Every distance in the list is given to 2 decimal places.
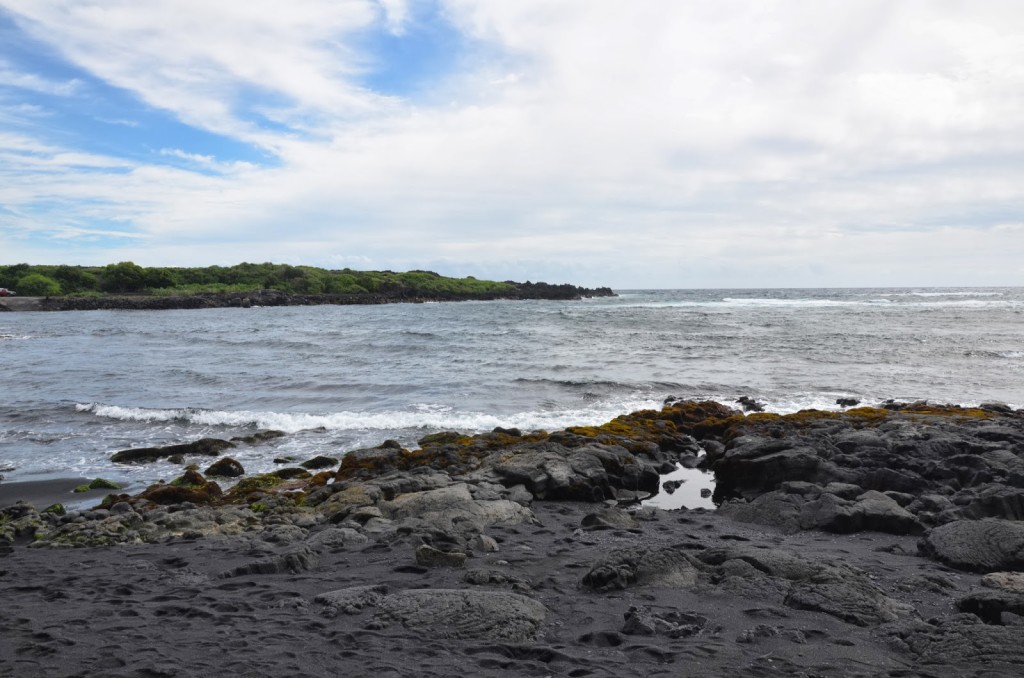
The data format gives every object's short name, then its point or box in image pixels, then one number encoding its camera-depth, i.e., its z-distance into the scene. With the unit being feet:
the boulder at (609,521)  28.17
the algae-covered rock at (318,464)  43.37
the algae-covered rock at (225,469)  41.39
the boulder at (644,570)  20.79
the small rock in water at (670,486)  37.27
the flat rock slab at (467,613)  17.52
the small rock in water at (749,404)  60.44
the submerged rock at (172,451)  44.83
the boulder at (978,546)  22.12
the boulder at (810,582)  18.62
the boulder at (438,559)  22.94
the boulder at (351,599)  19.20
